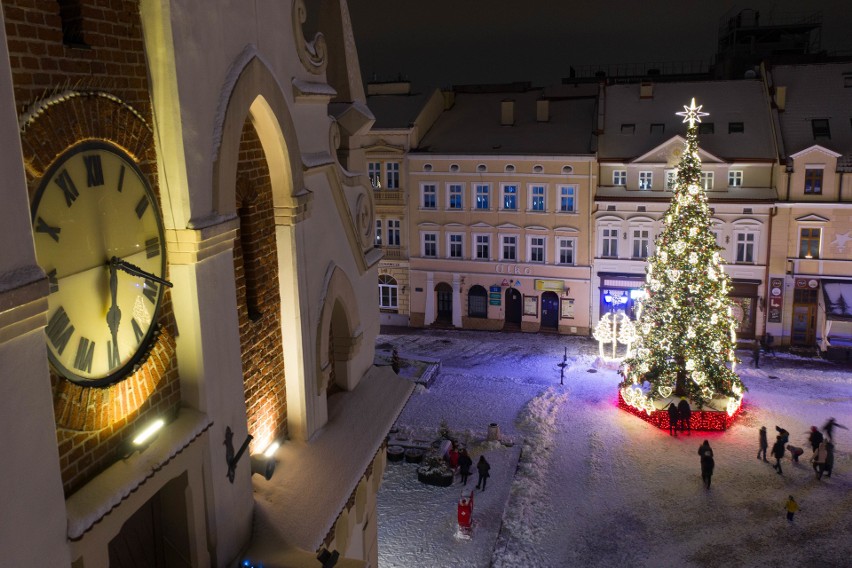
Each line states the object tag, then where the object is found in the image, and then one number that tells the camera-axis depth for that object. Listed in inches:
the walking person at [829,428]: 962.6
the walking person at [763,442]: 952.3
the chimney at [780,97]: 1521.9
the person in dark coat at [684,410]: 1047.0
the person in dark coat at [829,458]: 897.5
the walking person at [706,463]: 882.8
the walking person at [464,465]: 906.7
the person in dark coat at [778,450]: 927.0
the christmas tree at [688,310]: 1067.9
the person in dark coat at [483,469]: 887.7
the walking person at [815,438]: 931.3
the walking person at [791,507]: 800.3
